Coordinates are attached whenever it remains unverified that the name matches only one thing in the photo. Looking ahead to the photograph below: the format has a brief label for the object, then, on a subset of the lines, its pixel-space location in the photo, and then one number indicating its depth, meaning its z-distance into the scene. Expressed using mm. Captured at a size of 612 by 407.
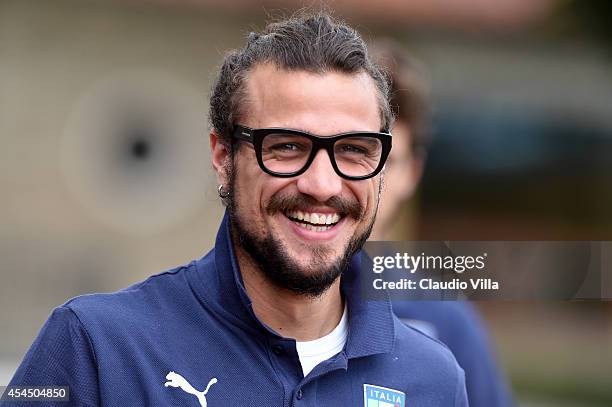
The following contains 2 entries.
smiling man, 4883
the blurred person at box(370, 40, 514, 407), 7836
